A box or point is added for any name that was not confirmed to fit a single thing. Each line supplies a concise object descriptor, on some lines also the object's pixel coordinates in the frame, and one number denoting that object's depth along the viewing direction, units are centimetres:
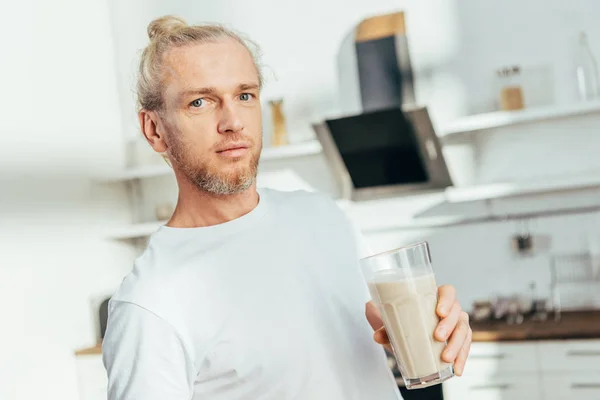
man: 113
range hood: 347
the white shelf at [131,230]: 415
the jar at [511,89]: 344
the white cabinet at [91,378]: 384
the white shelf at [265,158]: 375
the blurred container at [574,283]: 347
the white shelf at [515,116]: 325
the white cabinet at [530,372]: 293
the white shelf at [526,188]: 321
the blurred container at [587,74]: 340
